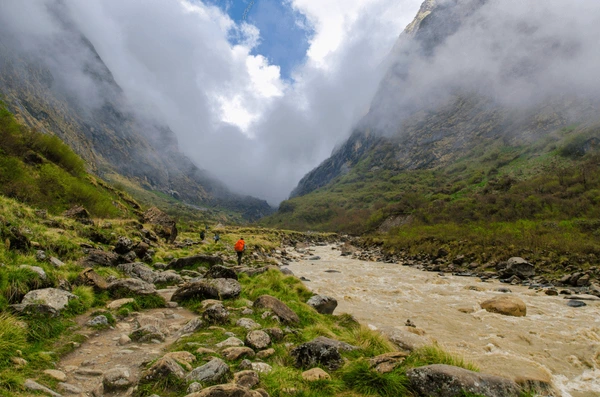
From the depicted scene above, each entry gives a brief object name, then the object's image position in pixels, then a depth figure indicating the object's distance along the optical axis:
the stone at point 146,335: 7.02
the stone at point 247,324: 7.97
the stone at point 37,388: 3.98
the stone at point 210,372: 4.92
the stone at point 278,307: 9.15
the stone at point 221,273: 13.87
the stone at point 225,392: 4.14
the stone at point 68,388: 4.39
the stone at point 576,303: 15.32
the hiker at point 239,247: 23.22
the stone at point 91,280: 9.37
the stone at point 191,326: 7.61
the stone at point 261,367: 5.58
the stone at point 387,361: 5.77
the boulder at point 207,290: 10.65
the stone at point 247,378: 4.93
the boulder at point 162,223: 29.11
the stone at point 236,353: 5.93
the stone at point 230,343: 6.58
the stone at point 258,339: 6.68
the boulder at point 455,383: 5.07
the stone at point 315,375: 5.46
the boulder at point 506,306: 14.31
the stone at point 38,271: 7.71
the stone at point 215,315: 8.27
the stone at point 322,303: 12.40
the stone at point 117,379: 4.65
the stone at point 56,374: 4.61
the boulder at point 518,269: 22.88
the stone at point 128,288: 9.77
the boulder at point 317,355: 6.17
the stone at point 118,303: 8.69
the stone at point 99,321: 7.28
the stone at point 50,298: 6.68
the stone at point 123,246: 15.52
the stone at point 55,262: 9.69
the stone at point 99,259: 12.08
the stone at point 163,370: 4.81
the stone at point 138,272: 12.85
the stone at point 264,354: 6.30
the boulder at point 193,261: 17.08
